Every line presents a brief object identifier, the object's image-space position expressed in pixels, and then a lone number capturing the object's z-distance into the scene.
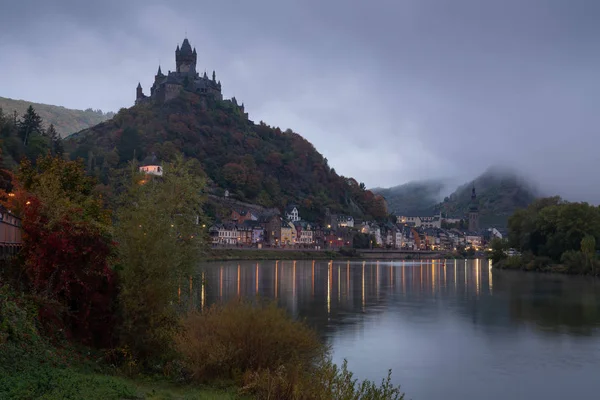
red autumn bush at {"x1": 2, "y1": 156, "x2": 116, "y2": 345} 17.55
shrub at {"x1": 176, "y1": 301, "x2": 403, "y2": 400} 16.62
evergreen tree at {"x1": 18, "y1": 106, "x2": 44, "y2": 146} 95.44
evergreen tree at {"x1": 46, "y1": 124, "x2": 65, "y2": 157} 90.56
